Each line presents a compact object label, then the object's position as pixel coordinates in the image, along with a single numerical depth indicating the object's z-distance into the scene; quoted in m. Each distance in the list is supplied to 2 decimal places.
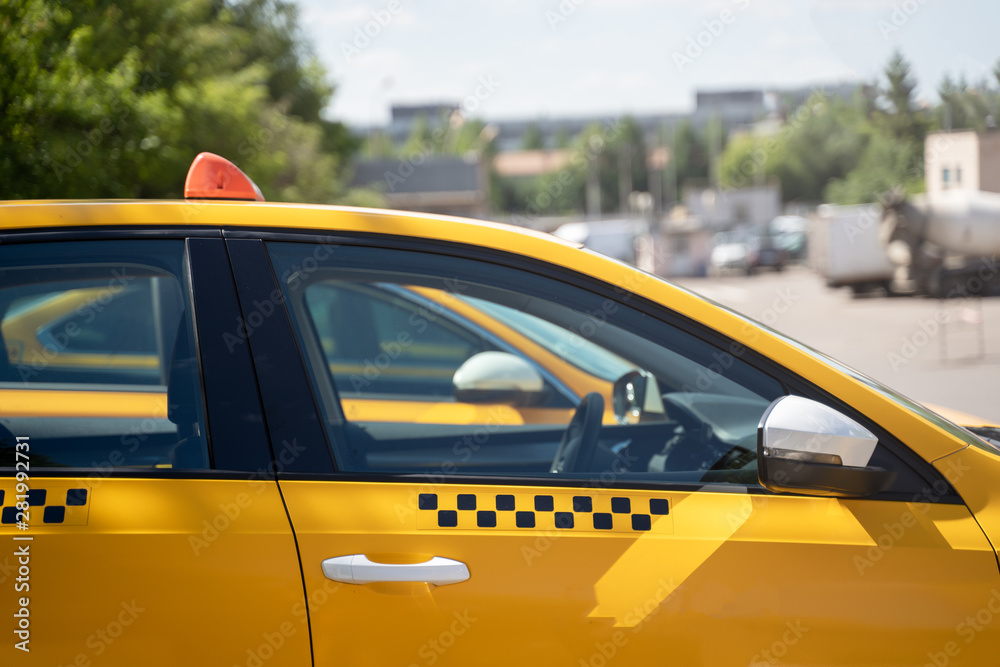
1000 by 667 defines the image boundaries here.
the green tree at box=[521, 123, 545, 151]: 111.50
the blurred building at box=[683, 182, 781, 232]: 57.97
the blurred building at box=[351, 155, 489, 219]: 45.16
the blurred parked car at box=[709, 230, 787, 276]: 34.78
